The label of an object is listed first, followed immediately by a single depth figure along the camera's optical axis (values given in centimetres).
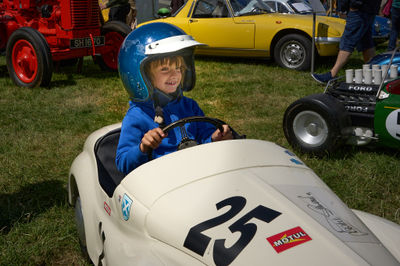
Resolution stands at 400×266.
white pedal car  153
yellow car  800
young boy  231
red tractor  684
